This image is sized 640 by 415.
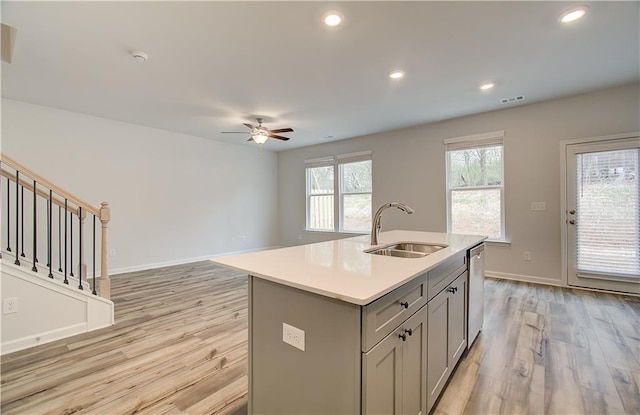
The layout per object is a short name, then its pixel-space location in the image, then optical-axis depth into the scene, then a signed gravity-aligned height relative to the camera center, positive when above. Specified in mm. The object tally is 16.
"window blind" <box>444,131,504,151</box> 4281 +1086
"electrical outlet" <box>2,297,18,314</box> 2209 -767
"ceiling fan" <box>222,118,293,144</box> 4391 +1216
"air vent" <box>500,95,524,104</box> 3747 +1501
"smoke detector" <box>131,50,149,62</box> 2557 +1442
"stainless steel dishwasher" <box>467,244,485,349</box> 2176 -695
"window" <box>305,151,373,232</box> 5969 +367
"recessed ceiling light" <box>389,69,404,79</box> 2971 +1468
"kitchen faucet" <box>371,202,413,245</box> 2064 -102
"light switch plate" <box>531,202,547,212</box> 3967 +32
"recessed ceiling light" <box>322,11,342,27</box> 2082 +1456
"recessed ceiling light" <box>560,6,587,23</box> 2064 +1475
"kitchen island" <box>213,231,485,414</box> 1037 -534
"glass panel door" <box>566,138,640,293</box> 3406 -88
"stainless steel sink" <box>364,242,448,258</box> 2041 -319
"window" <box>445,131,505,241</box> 4348 +380
